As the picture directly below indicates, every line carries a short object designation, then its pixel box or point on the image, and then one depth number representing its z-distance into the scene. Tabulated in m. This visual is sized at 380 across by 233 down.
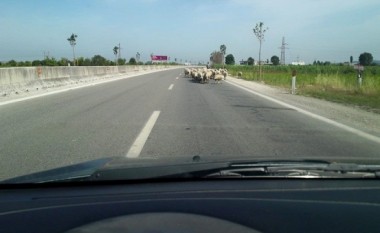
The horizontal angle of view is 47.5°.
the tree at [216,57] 115.66
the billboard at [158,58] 190.25
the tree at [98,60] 92.64
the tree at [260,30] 44.58
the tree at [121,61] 104.25
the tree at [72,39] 90.69
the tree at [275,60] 144.66
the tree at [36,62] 73.89
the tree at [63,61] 76.84
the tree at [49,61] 73.45
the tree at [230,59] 152.80
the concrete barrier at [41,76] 20.12
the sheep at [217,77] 35.66
